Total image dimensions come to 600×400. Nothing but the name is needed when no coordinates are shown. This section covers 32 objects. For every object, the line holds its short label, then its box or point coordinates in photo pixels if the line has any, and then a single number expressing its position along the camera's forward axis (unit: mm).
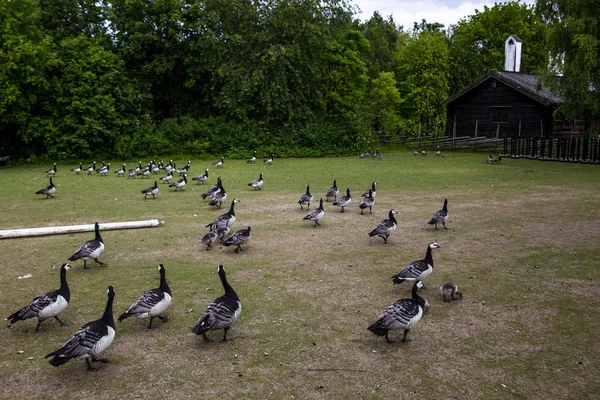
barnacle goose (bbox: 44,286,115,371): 6160
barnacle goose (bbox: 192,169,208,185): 24984
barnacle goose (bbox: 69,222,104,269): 10539
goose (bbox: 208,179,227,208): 17953
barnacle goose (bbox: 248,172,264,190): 22703
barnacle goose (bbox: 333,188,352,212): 17078
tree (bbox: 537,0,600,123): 29188
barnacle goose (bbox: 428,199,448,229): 13922
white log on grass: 13469
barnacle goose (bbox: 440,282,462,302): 8695
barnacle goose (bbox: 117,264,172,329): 7559
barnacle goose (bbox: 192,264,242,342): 7066
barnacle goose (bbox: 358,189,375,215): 16250
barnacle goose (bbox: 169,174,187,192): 22688
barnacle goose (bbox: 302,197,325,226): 14656
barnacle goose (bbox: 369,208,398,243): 12430
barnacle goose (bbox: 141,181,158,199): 20141
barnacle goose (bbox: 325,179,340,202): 19338
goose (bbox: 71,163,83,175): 30923
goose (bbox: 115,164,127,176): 29422
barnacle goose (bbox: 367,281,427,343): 6977
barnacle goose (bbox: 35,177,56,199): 20453
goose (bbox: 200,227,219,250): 12250
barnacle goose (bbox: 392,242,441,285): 9094
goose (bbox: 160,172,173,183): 25161
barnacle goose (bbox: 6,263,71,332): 7418
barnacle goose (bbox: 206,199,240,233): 13219
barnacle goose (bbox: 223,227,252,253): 11898
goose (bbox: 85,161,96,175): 30672
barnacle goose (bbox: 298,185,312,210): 17391
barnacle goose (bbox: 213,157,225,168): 33547
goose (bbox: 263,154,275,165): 36894
